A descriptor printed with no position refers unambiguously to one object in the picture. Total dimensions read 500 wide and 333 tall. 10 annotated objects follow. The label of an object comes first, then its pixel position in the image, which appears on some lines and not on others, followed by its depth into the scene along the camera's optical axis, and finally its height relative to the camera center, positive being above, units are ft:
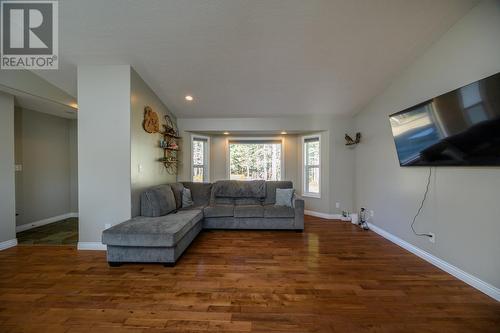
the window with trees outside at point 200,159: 16.79 +0.50
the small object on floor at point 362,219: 12.75 -3.71
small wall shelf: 13.17 +1.23
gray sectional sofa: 7.81 -2.80
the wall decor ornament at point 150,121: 11.01 +2.57
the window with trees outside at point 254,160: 18.12 +0.43
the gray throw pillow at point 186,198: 12.91 -2.28
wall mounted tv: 5.72 +1.30
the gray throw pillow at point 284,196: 12.91 -2.18
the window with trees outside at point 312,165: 16.03 -0.04
